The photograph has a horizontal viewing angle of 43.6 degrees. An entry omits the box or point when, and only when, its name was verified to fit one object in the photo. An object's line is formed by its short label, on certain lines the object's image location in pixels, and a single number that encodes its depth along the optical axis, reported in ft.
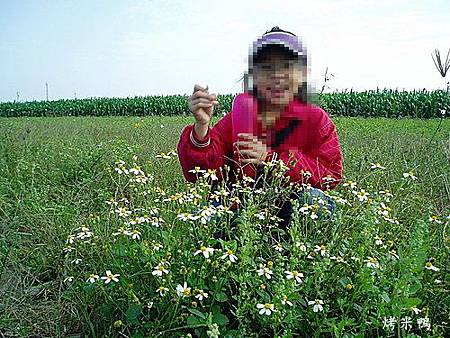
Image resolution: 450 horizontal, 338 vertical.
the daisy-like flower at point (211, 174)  6.32
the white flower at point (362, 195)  6.39
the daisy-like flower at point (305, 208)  6.16
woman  7.66
